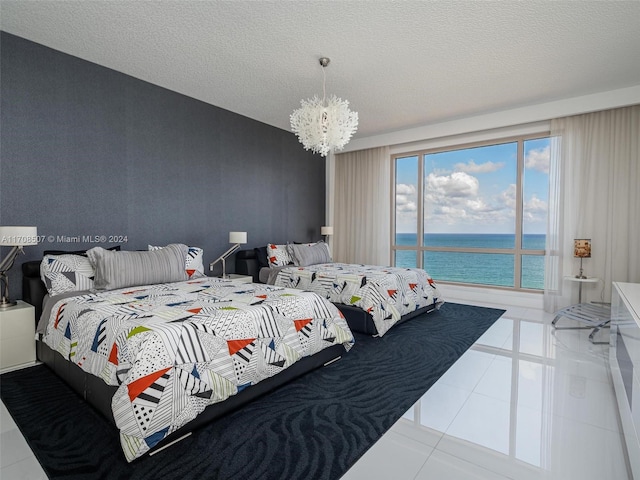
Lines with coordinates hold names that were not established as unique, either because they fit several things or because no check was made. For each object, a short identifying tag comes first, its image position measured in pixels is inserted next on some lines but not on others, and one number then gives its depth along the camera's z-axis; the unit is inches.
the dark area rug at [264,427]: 62.9
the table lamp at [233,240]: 175.3
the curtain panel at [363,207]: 242.4
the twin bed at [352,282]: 142.7
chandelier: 126.9
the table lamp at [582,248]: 165.5
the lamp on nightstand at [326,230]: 245.8
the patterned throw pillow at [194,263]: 142.6
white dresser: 62.8
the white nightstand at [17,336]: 105.3
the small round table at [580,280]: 164.4
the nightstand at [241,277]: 174.4
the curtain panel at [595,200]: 164.2
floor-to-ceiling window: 205.6
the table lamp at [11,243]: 102.3
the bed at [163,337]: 66.5
